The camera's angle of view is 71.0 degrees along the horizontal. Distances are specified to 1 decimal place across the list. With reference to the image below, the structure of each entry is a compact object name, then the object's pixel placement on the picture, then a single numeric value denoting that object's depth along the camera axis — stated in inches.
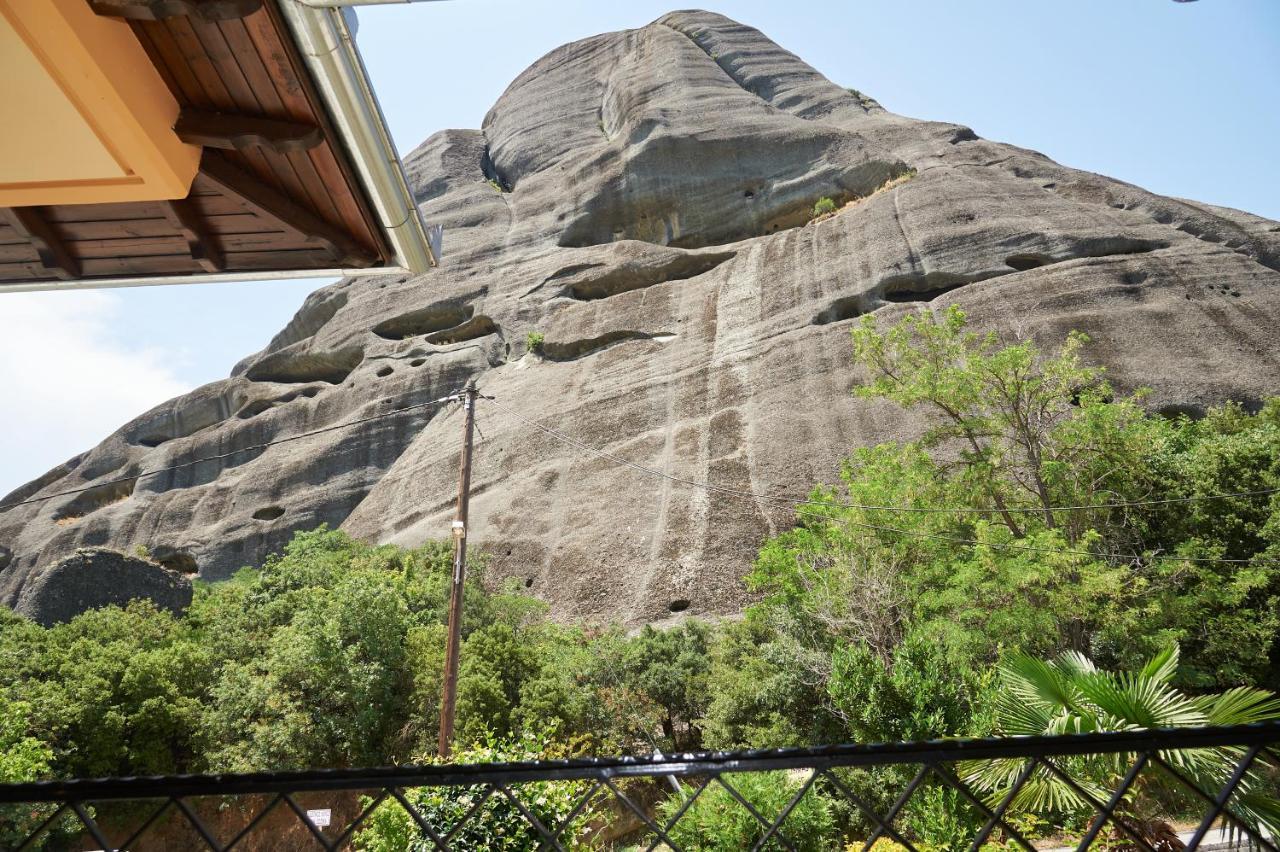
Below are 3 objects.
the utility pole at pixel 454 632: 488.3
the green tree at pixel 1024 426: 638.5
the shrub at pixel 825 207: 1436.0
